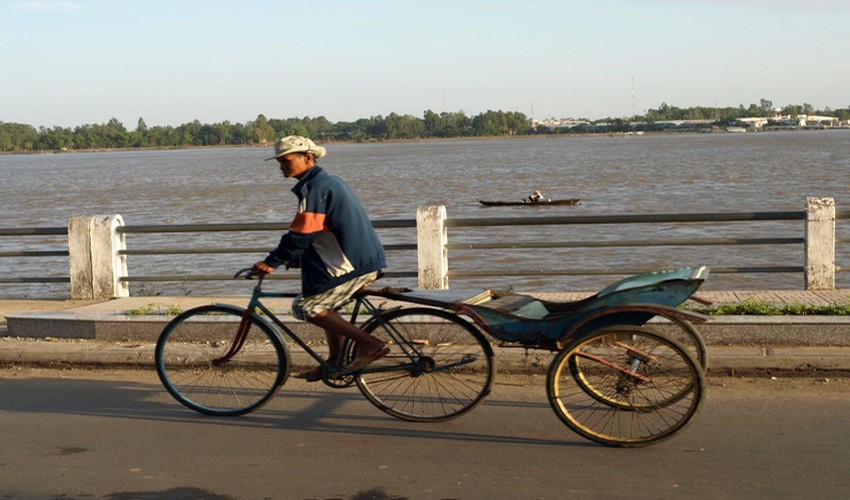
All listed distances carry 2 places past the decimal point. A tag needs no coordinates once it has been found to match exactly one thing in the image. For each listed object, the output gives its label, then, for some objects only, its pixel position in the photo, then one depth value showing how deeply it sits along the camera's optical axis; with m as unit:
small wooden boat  44.23
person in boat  43.38
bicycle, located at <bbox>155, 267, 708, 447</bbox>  6.27
